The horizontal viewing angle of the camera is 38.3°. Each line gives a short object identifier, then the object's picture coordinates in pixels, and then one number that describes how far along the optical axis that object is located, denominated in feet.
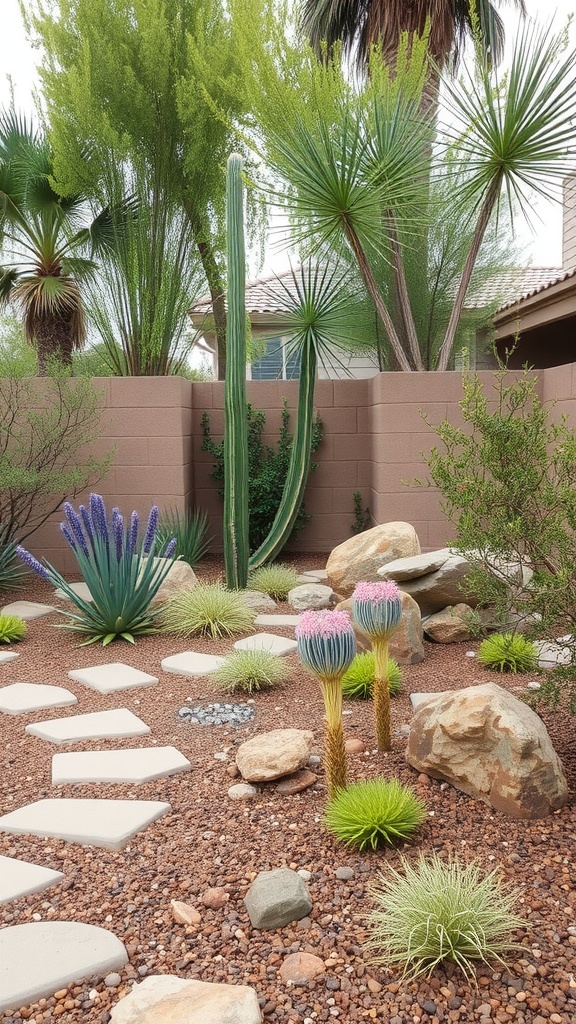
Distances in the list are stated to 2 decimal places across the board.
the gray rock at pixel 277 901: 6.83
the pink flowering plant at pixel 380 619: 9.46
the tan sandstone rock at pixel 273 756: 9.39
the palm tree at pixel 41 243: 28.68
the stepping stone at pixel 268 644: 15.71
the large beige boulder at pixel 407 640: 14.55
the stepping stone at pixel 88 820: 8.44
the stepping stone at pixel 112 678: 13.89
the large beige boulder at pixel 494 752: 8.29
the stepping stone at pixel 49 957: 6.08
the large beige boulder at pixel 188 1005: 5.54
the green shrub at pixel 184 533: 22.89
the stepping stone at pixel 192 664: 14.62
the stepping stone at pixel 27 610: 19.07
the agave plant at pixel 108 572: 16.46
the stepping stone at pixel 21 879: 7.44
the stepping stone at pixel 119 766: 9.98
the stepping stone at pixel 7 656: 15.76
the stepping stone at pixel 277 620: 18.03
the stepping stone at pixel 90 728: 11.53
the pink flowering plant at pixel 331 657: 8.04
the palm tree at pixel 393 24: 30.01
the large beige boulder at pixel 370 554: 17.93
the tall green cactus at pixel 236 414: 20.12
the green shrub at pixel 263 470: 26.00
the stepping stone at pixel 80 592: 19.51
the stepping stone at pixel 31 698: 12.85
